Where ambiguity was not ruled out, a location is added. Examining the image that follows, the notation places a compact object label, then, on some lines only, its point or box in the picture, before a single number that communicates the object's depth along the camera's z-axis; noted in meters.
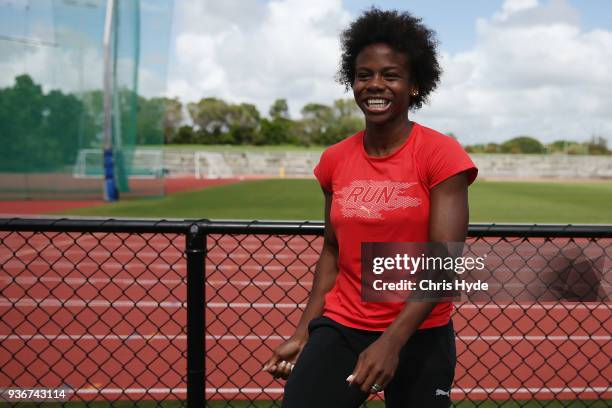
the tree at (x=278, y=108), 96.25
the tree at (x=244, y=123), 91.88
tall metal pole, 19.06
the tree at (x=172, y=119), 90.81
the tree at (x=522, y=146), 77.44
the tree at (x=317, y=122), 92.19
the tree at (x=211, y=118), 90.56
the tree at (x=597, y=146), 79.25
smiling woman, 1.75
